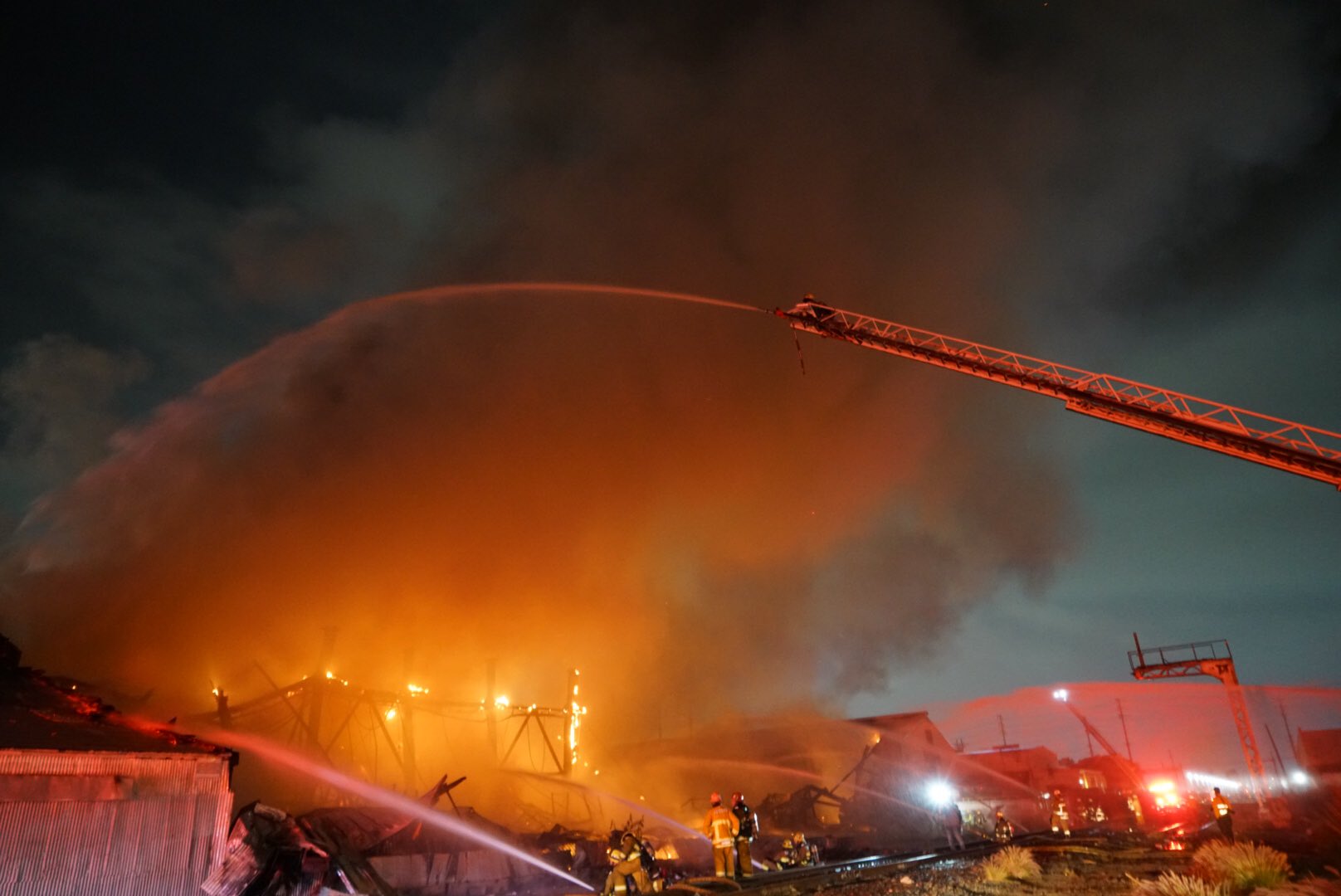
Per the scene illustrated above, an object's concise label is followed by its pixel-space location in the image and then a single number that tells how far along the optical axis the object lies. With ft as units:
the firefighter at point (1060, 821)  84.28
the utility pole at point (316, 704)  75.72
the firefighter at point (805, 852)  63.98
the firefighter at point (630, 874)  43.70
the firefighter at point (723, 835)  44.98
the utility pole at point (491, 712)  99.23
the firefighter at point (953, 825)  72.64
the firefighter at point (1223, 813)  58.90
